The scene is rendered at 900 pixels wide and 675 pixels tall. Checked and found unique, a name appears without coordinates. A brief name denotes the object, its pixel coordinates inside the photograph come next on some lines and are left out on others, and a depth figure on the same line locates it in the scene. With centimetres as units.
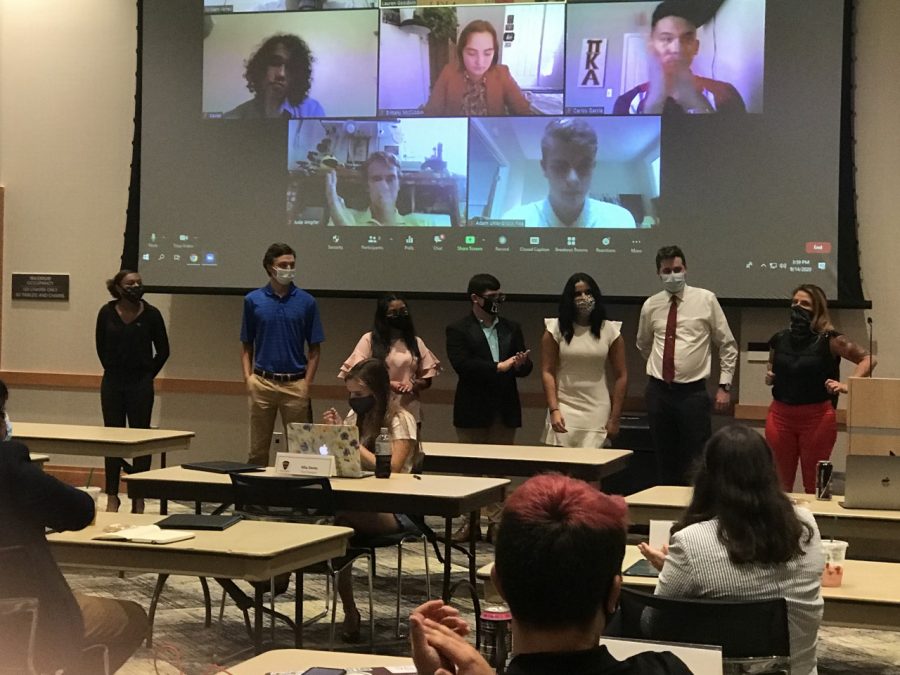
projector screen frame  733
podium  590
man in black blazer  709
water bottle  485
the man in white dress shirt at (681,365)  675
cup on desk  333
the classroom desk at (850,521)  422
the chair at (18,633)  304
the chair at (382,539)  489
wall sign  931
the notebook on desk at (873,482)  432
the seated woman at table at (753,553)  283
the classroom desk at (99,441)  593
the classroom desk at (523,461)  547
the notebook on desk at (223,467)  497
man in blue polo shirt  745
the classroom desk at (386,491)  444
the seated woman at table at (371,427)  493
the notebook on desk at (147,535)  363
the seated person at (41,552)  309
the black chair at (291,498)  456
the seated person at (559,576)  163
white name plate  470
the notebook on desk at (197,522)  383
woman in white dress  692
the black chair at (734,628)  265
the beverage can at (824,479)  460
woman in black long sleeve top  759
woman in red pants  631
